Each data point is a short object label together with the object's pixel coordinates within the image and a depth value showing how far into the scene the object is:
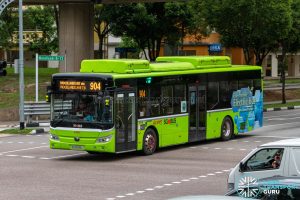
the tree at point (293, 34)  48.88
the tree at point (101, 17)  56.46
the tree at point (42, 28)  78.00
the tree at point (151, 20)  53.81
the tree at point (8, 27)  62.66
